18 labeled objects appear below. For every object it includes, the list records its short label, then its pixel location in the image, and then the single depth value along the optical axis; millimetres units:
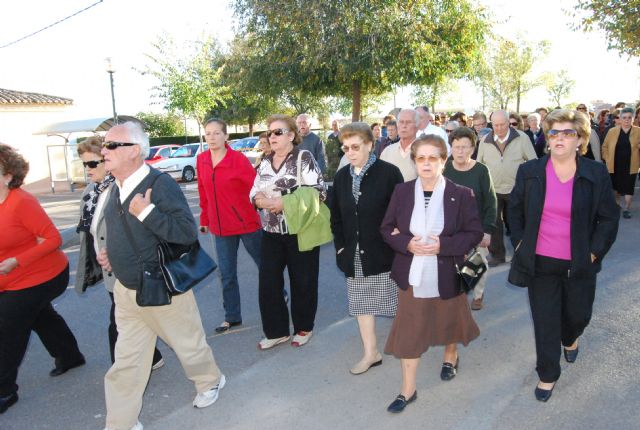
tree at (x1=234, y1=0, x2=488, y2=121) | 16484
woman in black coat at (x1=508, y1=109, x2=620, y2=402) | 3494
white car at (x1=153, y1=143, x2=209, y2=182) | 22469
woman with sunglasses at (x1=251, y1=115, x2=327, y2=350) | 4605
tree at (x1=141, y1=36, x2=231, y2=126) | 28094
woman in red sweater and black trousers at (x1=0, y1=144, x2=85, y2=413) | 3854
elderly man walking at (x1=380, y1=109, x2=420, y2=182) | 5645
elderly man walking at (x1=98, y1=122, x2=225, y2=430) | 3285
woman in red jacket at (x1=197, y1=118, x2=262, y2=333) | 5039
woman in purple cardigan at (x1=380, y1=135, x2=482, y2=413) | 3551
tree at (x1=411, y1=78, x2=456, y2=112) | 43091
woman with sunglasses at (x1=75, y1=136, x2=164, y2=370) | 4012
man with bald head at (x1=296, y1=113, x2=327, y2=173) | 7977
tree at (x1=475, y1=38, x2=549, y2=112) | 51188
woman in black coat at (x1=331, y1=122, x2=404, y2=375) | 4039
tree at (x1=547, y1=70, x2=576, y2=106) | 62316
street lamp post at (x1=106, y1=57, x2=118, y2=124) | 19033
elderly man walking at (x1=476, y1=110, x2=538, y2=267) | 6801
